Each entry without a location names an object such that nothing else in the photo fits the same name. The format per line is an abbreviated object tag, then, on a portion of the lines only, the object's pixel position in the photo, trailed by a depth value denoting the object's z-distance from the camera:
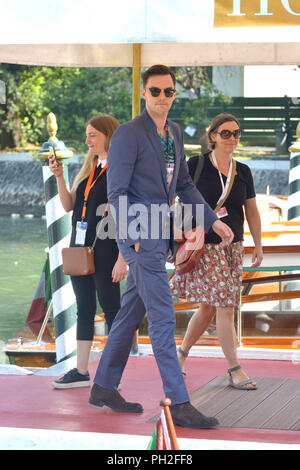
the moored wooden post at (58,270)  14.62
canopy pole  12.48
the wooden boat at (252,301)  16.07
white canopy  10.10
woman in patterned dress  10.58
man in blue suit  8.95
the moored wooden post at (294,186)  22.19
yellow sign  10.05
